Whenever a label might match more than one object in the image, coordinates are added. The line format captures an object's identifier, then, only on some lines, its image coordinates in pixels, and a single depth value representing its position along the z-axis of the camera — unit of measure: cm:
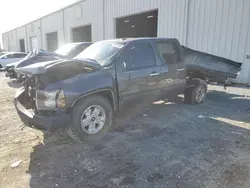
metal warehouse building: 951
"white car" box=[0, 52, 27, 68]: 1831
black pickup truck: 338
